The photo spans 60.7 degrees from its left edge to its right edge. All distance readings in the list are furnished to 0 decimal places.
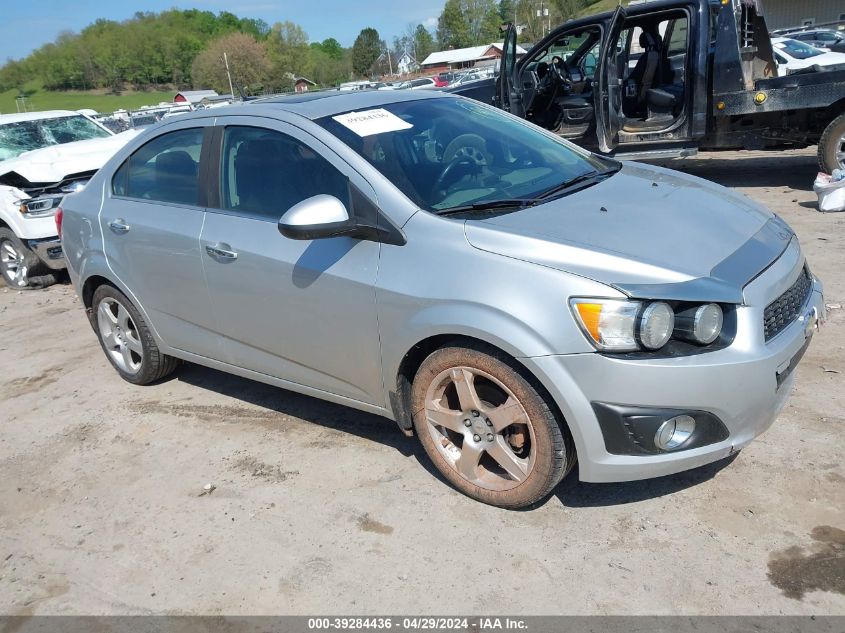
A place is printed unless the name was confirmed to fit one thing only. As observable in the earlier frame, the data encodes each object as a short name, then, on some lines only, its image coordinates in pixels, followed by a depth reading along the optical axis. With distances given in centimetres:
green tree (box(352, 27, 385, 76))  12975
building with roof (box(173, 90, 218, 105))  5447
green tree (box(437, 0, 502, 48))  13225
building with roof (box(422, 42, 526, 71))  9375
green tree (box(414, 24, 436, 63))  13650
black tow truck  789
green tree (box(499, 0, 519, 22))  11094
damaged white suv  764
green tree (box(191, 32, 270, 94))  10550
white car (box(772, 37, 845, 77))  1455
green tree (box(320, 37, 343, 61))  17590
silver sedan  263
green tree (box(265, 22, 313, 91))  12000
